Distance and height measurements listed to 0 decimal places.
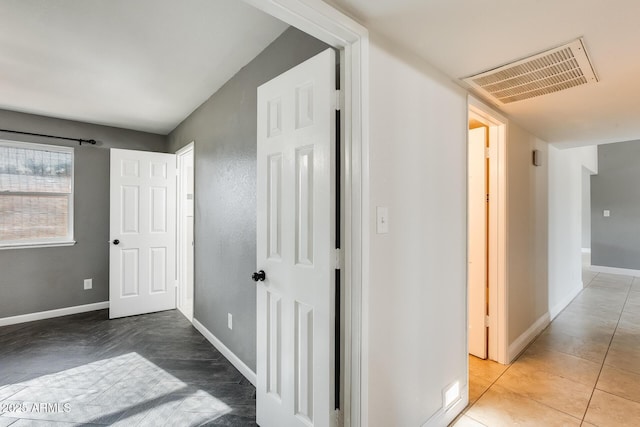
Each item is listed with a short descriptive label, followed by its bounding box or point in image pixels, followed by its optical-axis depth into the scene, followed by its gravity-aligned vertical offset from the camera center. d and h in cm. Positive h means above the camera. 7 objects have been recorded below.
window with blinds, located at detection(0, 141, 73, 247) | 336 +27
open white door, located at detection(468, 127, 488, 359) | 261 -24
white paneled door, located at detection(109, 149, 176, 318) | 360 -21
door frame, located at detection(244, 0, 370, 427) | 130 -2
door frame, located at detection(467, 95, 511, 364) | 250 -21
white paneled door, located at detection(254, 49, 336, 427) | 135 -15
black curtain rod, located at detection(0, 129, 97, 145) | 334 +97
